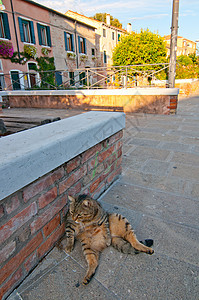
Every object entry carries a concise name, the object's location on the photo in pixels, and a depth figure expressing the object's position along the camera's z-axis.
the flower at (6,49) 14.16
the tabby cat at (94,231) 1.53
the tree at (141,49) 17.86
